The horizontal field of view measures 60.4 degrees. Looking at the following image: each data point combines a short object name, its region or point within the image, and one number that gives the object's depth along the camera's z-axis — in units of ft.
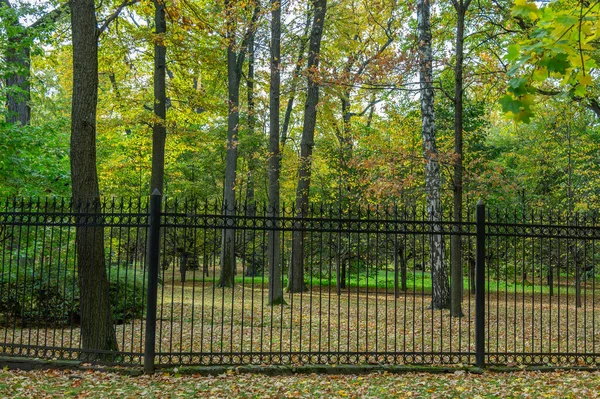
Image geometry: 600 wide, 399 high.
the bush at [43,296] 33.60
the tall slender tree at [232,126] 66.13
